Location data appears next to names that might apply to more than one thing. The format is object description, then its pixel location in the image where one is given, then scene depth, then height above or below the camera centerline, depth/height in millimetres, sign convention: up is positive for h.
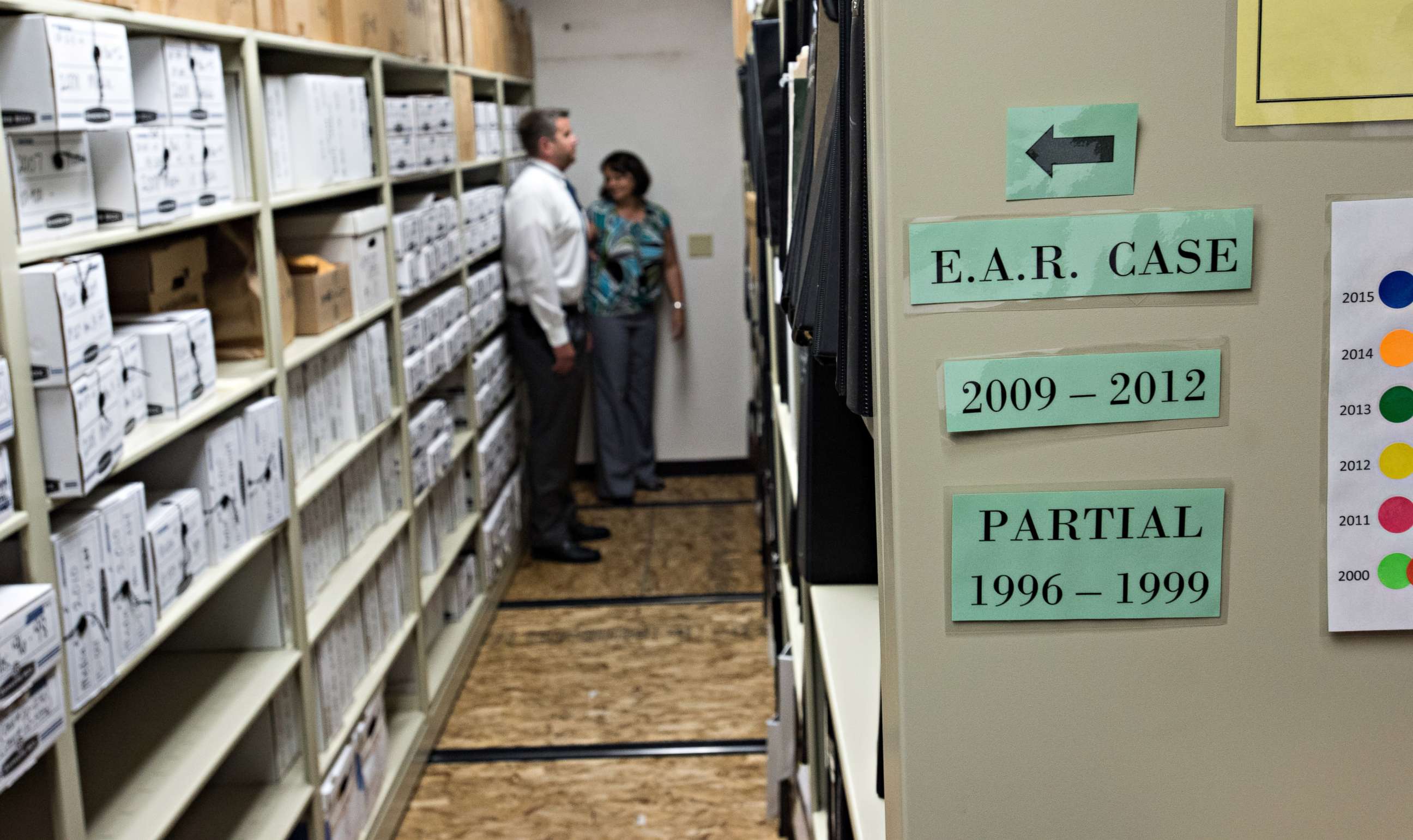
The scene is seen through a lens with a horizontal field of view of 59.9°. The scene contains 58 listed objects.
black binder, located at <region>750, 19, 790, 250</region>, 2094 +165
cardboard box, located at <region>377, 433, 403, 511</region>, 3285 -661
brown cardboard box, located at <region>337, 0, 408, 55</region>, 3016 +516
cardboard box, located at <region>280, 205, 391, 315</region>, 2941 -37
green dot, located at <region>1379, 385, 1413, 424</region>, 786 -142
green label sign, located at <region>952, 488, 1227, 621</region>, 796 -234
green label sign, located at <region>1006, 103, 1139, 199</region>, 754 +26
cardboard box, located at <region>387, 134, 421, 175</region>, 3352 +183
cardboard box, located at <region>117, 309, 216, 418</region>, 1928 -197
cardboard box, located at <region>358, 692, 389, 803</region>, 2938 -1268
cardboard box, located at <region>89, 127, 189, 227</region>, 1799 +83
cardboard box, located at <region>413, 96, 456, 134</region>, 3639 +321
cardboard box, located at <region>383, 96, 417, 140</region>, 3326 +291
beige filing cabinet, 754 -182
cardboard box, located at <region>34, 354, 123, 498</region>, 1579 -258
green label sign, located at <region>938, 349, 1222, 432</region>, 774 -122
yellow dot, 795 -180
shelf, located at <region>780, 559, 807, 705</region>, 2137 -759
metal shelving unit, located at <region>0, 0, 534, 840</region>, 1572 -825
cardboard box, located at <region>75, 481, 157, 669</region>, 1729 -482
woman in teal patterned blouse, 5578 -451
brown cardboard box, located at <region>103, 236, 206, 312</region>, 2094 -77
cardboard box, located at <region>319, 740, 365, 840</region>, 2625 -1254
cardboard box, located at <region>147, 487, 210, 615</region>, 1908 -492
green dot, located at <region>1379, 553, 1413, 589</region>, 807 -254
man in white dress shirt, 4695 -357
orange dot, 781 -106
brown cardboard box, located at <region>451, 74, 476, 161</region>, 4148 +358
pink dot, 800 -215
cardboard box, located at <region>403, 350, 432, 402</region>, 3422 -434
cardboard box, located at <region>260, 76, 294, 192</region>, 2570 +191
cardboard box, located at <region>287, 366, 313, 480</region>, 2625 -419
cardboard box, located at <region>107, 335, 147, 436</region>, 1794 -216
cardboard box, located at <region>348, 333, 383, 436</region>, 3002 -402
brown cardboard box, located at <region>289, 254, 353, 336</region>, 2678 -152
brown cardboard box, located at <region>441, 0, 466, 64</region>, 4148 +649
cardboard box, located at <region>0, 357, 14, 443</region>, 1455 -197
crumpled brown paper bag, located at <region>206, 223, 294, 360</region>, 2396 -125
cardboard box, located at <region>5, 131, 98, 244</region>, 1578 +67
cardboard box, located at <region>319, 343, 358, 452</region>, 2828 -396
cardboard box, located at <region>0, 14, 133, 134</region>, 1537 +207
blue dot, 774 -69
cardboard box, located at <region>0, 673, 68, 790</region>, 1422 -579
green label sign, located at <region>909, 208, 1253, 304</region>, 763 -39
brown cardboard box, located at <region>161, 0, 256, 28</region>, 2061 +389
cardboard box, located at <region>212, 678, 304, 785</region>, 2471 -1040
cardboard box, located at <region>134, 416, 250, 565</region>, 2107 -418
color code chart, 768 -150
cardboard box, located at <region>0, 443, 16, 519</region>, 1467 -295
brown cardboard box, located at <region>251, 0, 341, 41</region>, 2455 +443
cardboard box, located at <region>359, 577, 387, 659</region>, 3090 -998
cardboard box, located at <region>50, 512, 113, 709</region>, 1608 -482
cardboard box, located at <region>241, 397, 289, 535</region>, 2277 -448
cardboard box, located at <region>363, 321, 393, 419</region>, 3135 -368
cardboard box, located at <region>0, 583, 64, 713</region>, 1409 -468
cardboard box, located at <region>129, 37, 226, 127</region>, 1938 +242
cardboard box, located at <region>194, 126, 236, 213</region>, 2084 +99
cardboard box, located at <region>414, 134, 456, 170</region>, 3646 +211
